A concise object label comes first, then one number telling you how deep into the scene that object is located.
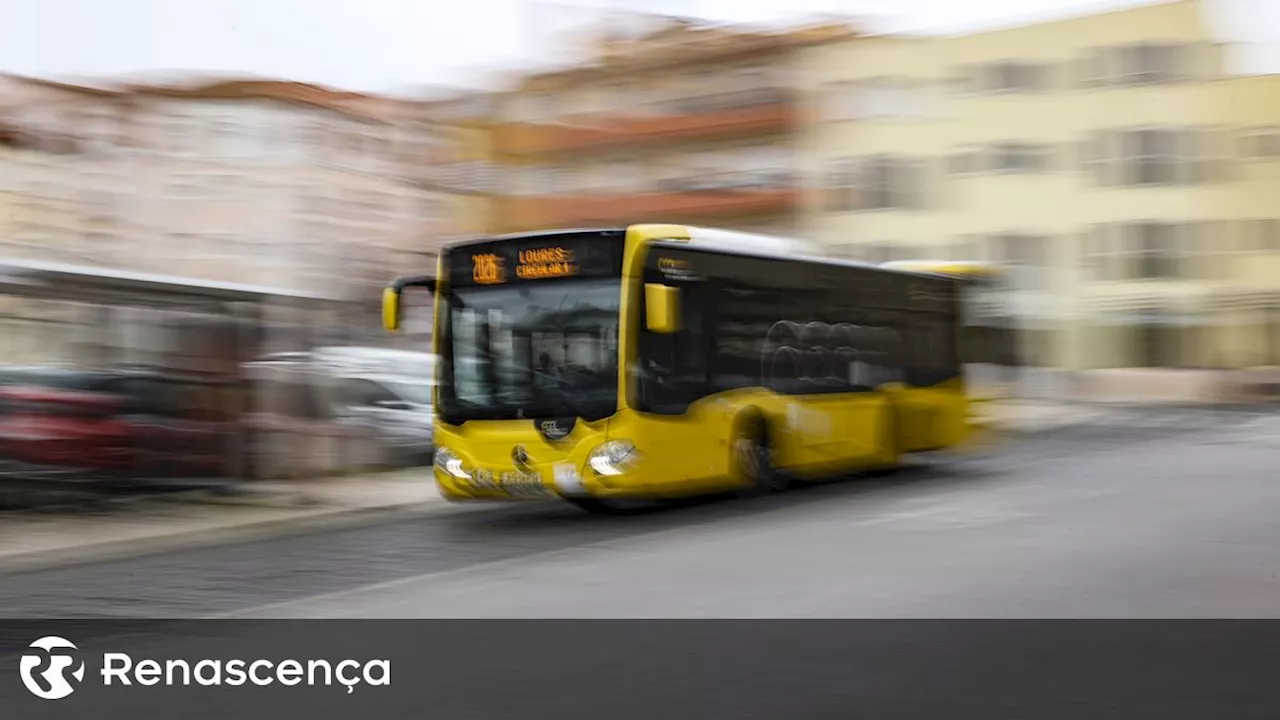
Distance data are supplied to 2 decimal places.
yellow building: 52.12
